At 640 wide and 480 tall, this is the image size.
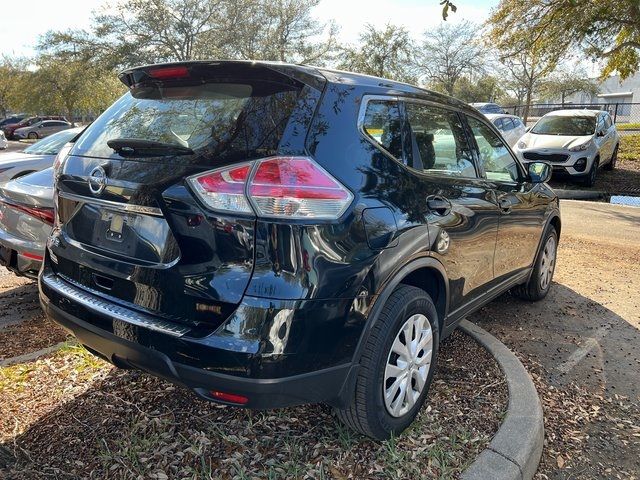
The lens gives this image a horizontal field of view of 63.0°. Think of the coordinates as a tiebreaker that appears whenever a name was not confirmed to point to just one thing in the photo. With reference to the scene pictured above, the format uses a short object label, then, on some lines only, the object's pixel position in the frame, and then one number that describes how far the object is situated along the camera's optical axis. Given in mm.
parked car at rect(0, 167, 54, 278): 4141
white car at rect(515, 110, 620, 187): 12055
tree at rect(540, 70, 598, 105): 47562
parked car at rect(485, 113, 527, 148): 15437
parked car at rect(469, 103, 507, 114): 24888
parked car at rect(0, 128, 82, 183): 7215
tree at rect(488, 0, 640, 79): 12430
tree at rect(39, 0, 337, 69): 29062
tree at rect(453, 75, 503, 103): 45509
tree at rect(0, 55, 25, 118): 43031
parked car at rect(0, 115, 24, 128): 38794
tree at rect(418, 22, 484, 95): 38625
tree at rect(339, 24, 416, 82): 35656
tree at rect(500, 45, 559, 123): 14164
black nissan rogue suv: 2057
